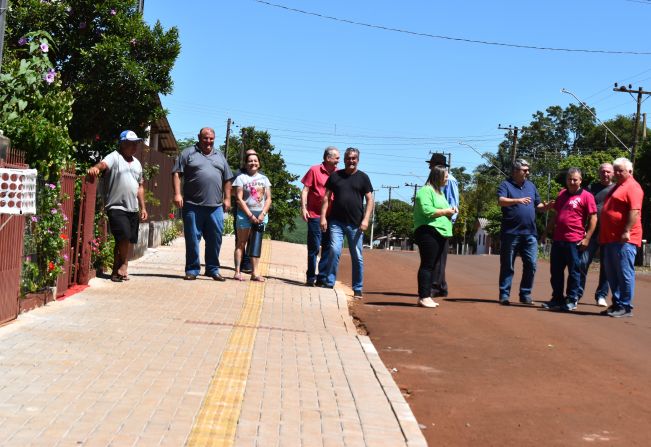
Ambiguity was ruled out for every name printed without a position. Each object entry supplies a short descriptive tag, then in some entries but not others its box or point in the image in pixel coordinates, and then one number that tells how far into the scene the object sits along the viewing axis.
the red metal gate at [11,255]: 8.05
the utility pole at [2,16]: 8.05
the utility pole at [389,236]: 145.25
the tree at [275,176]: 73.19
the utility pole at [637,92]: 48.44
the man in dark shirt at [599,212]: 12.72
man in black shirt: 12.57
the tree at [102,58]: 13.95
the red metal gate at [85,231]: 11.00
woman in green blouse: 11.68
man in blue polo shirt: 12.52
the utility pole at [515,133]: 72.96
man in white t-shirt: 11.60
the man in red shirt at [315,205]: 13.15
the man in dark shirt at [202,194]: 12.51
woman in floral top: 13.12
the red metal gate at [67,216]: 9.95
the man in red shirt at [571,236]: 12.09
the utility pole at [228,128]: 64.06
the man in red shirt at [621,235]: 11.57
